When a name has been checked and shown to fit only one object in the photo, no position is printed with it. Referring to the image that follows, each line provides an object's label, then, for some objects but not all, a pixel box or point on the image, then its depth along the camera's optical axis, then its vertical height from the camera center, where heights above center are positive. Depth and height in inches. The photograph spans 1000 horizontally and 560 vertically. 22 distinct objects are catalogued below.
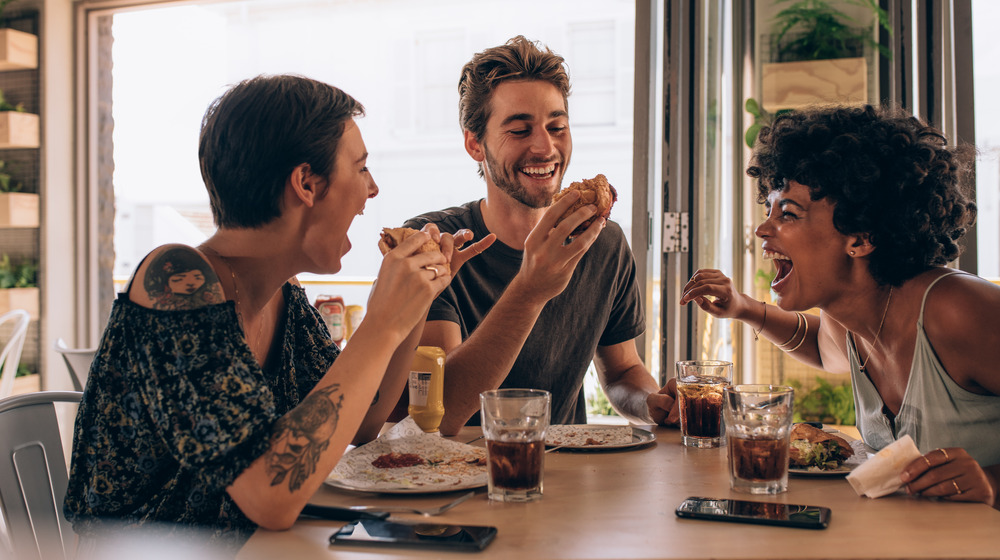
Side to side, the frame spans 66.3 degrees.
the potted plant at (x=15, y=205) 151.3 +16.6
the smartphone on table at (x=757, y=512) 37.2 -11.5
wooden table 34.1 -11.8
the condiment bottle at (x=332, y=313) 128.5 -4.5
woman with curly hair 58.2 +1.5
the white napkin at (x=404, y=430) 55.4 -11.1
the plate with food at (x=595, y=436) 54.9 -11.4
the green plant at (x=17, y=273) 157.1 +3.1
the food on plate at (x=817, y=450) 48.5 -10.6
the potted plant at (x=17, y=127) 151.2 +32.3
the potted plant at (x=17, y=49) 149.9 +47.8
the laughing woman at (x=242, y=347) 39.9 -3.5
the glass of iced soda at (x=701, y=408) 56.1 -9.2
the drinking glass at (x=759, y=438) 43.2 -8.8
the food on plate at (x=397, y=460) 48.4 -11.1
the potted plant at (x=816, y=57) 110.0 +33.8
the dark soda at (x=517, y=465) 41.7 -9.8
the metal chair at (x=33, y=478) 54.2 -14.0
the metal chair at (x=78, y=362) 104.9 -10.4
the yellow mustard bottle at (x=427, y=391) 61.7 -8.5
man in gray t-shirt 83.8 +3.5
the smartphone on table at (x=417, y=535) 34.6 -11.6
